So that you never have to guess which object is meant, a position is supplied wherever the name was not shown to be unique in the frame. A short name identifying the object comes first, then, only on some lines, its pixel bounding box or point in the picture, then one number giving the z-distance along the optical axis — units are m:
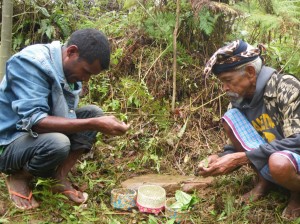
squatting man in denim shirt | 2.60
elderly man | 2.58
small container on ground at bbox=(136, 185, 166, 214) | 2.85
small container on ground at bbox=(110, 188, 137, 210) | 2.94
